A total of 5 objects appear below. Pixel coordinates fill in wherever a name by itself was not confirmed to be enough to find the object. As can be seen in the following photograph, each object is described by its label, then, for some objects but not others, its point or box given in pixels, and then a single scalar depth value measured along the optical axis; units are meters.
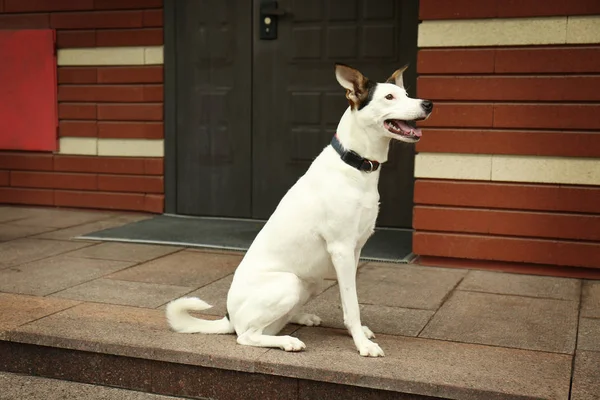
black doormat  6.36
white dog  3.72
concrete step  3.44
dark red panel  8.26
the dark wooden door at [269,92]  7.07
